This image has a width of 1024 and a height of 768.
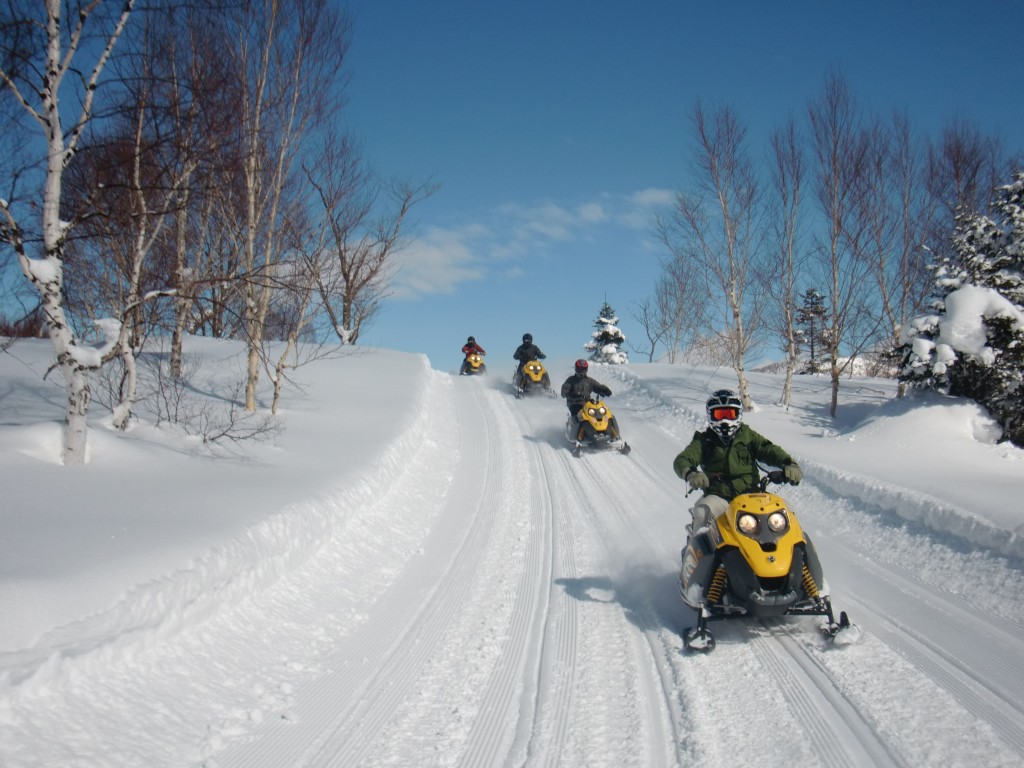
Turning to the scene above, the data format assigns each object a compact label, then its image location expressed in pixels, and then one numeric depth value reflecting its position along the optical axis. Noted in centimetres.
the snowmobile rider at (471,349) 2530
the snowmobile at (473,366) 2498
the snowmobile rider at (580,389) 1355
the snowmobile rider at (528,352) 2050
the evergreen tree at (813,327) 3912
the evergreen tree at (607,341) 4134
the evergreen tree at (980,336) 1267
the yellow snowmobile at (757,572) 436
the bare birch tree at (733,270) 1625
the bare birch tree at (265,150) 1056
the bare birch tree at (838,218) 1584
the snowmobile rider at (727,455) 545
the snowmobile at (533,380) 1914
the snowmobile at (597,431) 1241
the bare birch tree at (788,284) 1628
